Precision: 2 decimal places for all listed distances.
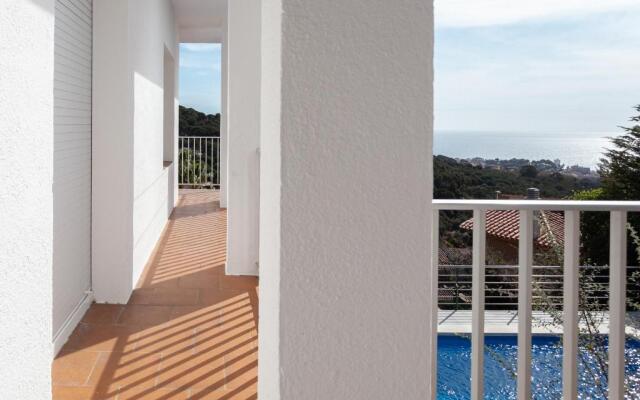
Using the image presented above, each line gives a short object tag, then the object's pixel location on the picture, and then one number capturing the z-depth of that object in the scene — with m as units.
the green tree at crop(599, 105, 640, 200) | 9.62
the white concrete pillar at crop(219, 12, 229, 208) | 8.28
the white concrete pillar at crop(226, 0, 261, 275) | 4.38
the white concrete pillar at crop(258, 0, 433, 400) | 0.87
